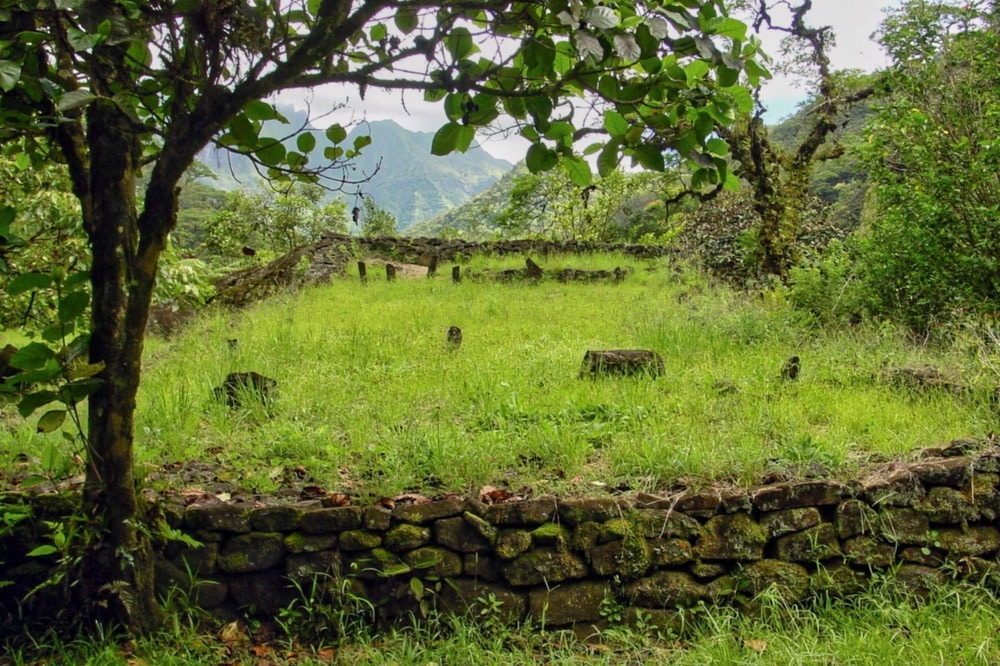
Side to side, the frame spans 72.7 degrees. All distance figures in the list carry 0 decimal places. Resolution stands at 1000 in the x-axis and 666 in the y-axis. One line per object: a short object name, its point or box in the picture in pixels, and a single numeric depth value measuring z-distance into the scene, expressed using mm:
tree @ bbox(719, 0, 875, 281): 10266
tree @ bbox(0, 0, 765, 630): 1919
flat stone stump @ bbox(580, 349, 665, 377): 5492
